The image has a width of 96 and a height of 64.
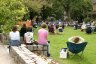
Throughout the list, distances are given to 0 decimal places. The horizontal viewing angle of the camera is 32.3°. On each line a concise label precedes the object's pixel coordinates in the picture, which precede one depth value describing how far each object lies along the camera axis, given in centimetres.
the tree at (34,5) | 2025
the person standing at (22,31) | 1033
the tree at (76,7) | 4030
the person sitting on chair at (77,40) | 841
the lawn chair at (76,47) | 820
